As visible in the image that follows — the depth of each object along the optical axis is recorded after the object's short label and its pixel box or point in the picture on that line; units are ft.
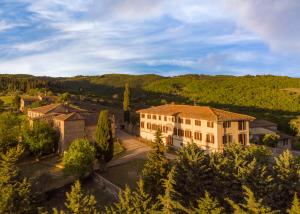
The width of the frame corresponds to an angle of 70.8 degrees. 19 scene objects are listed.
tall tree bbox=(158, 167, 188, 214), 44.88
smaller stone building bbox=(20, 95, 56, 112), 197.84
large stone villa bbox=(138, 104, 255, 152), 101.24
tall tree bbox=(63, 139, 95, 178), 84.76
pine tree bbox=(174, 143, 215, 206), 66.08
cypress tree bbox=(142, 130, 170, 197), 65.53
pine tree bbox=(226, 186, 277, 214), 40.81
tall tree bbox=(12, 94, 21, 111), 203.79
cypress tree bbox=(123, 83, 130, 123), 161.38
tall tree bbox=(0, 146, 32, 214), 51.35
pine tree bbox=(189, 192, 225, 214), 44.92
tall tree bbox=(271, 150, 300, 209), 65.36
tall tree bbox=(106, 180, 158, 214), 47.67
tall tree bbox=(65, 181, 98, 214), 45.17
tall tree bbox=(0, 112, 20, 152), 108.14
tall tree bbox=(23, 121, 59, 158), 104.80
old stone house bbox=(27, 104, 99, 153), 109.16
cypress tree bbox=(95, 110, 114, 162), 96.30
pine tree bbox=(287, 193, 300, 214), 41.40
